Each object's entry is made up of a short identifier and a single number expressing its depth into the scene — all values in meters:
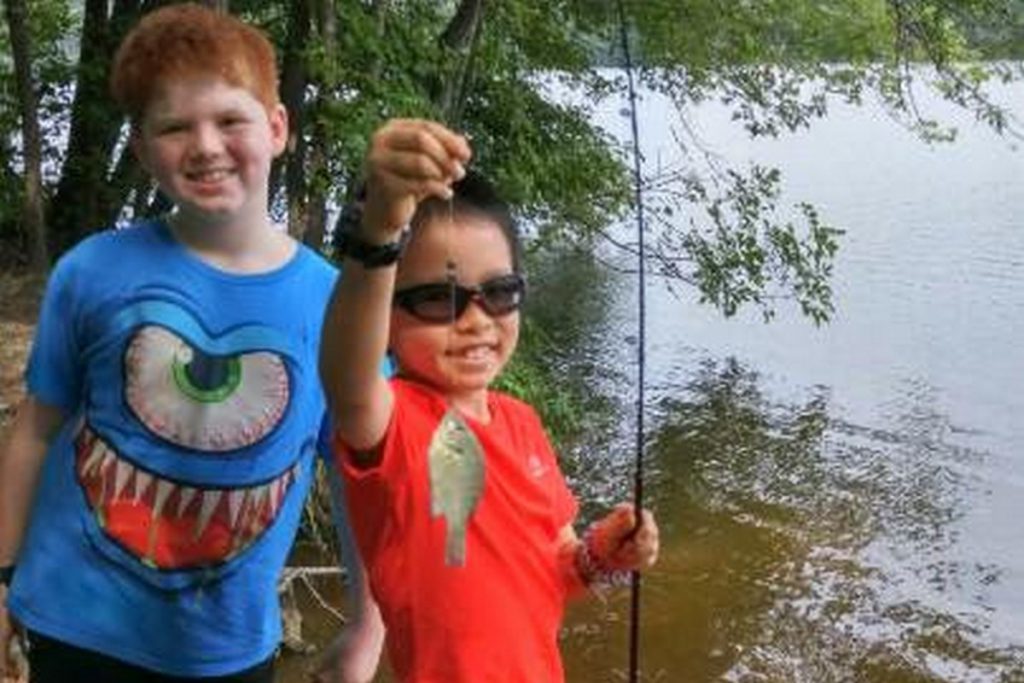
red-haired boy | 1.97
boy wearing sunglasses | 1.79
